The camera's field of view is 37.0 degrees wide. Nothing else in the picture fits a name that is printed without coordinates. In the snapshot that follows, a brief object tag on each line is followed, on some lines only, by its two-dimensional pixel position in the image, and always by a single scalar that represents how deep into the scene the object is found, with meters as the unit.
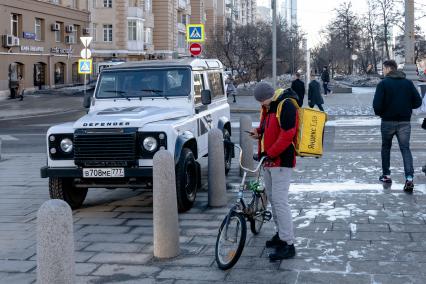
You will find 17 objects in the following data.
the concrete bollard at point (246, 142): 10.91
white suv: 8.06
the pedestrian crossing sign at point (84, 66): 30.66
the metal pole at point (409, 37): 22.02
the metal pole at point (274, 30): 25.52
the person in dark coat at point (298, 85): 23.17
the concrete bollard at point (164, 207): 6.32
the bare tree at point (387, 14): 59.09
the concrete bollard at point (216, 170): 8.66
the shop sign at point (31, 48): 43.62
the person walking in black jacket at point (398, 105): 9.45
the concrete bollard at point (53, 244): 4.43
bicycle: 5.93
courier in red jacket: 6.18
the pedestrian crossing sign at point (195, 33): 23.27
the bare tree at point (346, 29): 70.44
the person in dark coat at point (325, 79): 39.33
